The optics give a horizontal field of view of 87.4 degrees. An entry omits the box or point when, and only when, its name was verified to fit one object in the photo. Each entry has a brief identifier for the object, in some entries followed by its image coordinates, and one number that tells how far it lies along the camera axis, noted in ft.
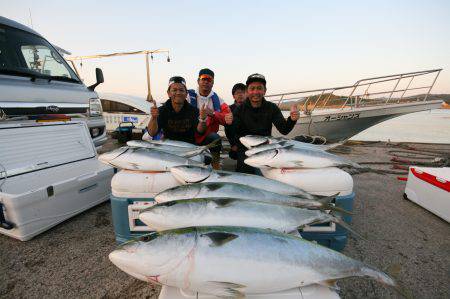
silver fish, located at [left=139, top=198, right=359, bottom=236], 5.29
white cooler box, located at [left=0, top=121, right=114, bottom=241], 8.58
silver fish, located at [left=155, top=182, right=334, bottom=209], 6.27
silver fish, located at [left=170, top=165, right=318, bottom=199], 7.10
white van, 11.32
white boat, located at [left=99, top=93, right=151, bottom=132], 34.88
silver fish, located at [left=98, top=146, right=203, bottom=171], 7.79
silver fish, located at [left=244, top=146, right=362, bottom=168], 8.11
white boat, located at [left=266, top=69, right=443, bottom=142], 31.19
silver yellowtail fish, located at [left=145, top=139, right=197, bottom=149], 9.91
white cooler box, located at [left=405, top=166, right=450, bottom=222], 10.71
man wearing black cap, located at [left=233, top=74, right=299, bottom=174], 12.64
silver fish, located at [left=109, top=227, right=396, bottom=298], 3.97
